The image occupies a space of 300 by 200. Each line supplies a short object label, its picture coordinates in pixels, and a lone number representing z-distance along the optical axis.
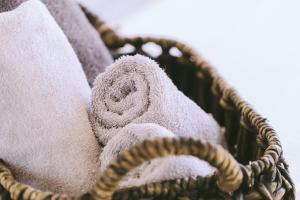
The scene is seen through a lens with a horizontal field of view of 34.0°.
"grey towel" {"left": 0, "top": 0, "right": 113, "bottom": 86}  0.85
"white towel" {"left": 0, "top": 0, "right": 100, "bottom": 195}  0.62
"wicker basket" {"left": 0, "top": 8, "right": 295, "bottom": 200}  0.47
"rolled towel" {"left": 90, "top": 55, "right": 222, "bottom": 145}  0.65
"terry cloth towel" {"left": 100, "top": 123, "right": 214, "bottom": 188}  0.54
